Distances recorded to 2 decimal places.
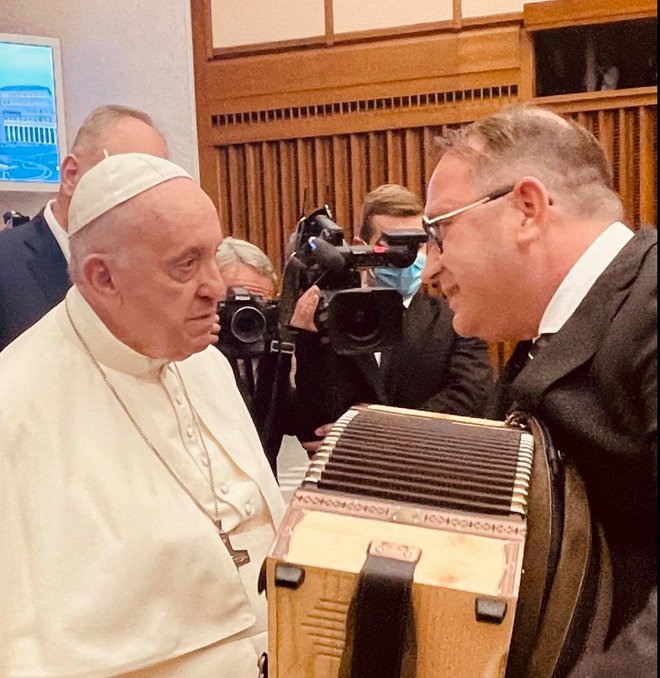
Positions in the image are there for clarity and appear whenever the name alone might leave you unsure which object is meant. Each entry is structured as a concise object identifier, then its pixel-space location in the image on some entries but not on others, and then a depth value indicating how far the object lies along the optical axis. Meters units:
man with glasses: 1.26
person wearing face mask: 2.70
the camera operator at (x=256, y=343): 2.47
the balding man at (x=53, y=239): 2.74
